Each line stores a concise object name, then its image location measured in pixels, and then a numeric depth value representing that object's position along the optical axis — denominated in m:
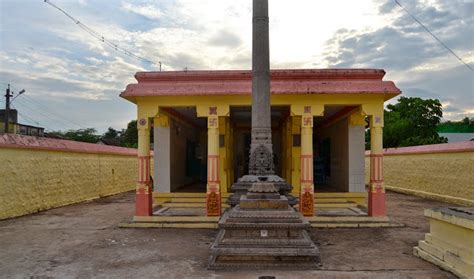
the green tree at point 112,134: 59.56
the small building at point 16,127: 29.08
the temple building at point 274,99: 10.24
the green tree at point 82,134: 53.10
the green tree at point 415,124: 29.70
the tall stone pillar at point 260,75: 8.48
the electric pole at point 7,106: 25.92
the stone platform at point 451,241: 5.53
